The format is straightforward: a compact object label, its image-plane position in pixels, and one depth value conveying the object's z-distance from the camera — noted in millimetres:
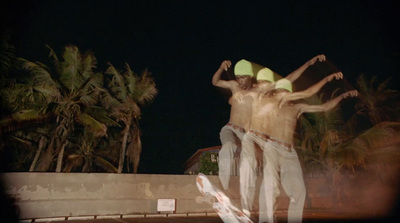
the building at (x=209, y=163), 20594
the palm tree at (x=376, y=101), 14022
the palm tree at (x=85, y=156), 16703
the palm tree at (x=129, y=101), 16156
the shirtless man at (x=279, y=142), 5359
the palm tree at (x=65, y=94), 13789
